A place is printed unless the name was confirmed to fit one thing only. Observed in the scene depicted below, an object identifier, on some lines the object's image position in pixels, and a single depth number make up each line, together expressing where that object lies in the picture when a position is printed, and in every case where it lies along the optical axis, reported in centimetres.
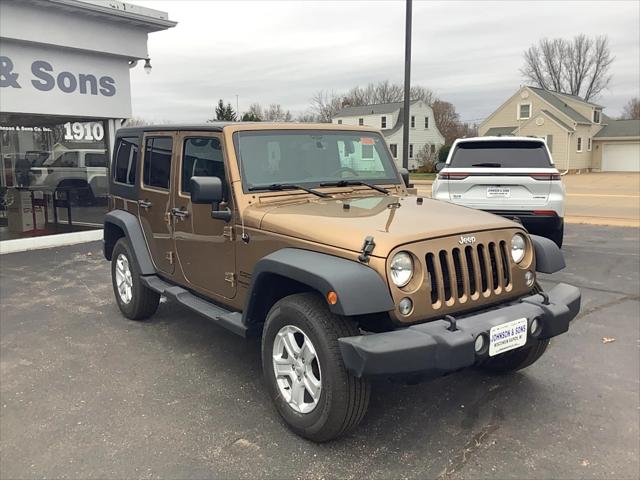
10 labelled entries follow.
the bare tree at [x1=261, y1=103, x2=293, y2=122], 6429
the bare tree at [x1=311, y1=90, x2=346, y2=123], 6518
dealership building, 930
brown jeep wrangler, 283
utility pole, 1114
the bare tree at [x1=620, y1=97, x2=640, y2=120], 7562
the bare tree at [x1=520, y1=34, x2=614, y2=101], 6319
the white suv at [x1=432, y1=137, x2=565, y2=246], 821
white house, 4809
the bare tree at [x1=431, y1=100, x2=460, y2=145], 6128
